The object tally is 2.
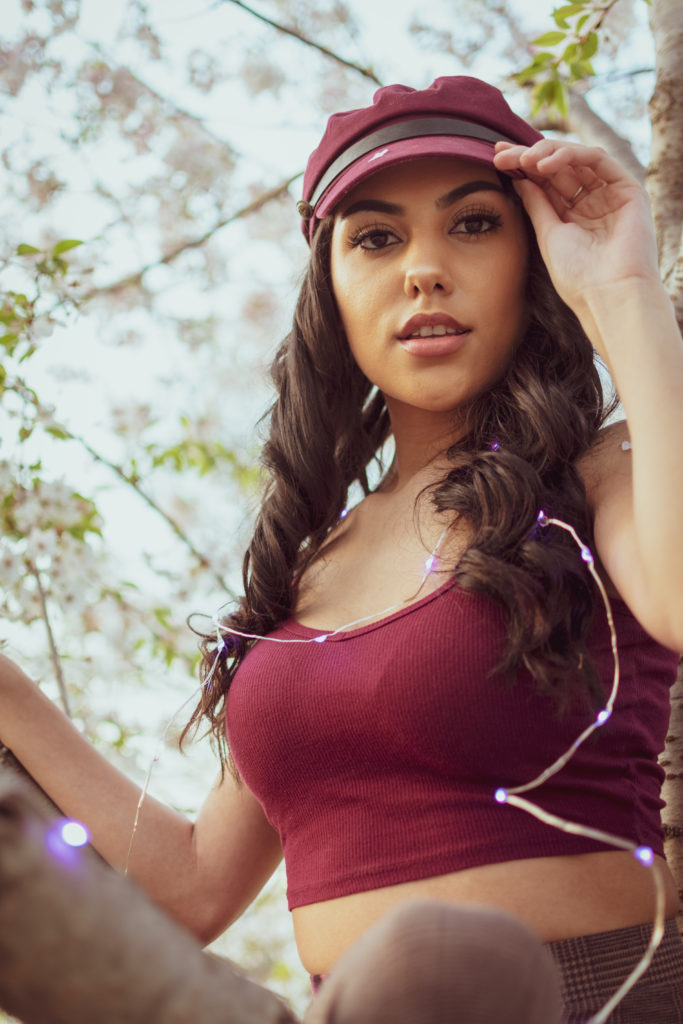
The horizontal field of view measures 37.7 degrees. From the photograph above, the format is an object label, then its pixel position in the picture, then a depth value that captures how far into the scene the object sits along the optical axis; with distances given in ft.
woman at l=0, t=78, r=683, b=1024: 3.91
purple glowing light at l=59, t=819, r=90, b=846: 2.74
